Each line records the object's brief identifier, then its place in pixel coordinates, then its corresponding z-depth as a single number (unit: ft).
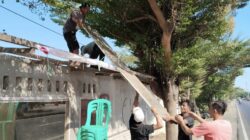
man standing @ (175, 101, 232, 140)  8.31
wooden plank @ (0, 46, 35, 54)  11.11
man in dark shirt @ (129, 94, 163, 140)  10.90
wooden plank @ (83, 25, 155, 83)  15.58
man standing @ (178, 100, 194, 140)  11.89
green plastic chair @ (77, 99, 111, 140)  10.82
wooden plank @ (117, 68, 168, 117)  12.05
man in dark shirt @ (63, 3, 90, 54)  15.27
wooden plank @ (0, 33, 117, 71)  9.81
